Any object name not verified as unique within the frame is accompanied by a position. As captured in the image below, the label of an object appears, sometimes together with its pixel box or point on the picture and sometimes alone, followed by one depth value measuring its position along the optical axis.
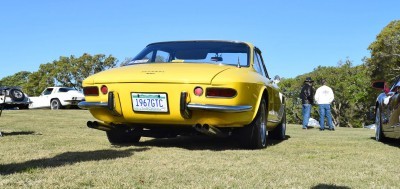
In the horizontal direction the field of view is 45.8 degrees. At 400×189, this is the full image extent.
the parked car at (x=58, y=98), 28.30
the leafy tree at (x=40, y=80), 65.50
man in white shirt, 13.60
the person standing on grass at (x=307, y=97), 13.90
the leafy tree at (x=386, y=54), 32.09
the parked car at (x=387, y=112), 6.49
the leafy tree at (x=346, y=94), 43.69
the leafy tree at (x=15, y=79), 94.47
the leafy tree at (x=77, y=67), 59.84
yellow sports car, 5.11
